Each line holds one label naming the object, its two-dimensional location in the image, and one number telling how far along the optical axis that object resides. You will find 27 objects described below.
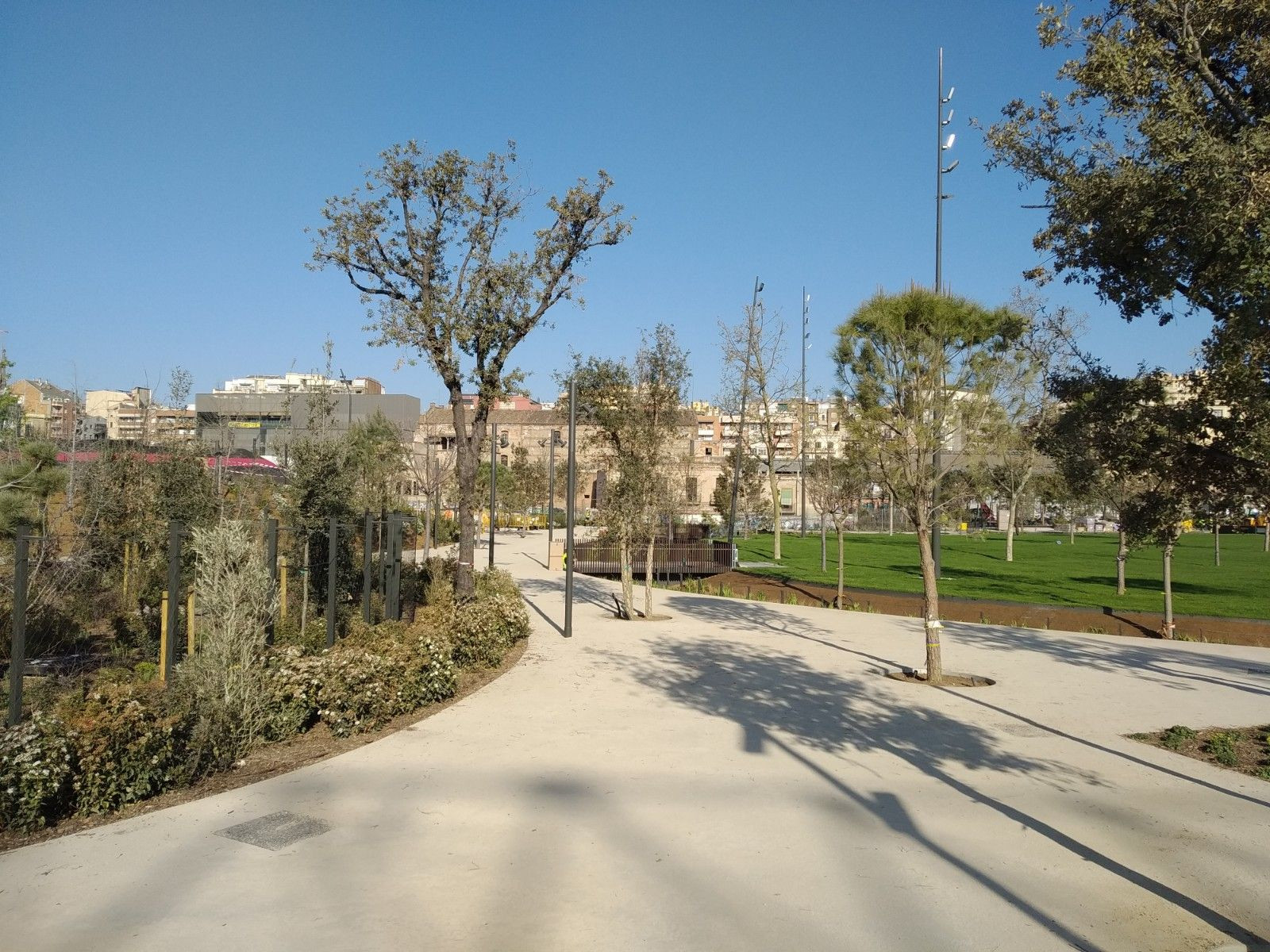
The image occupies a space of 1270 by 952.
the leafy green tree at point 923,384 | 12.16
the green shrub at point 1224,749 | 8.25
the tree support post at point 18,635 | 6.75
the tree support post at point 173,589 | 8.15
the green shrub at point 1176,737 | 8.86
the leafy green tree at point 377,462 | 20.95
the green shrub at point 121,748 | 6.18
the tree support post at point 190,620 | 9.27
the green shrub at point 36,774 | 5.77
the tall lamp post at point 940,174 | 19.08
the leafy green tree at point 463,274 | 15.39
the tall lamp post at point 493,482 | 26.83
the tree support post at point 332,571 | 10.94
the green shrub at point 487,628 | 11.88
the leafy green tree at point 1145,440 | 8.92
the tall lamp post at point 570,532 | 15.42
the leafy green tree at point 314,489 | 14.85
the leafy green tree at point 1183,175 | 7.09
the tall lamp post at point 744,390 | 37.97
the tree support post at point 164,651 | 8.36
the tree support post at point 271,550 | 10.63
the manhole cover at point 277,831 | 5.65
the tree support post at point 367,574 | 12.87
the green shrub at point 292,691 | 8.16
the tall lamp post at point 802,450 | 30.25
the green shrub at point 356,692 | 8.52
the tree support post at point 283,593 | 12.49
